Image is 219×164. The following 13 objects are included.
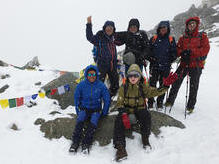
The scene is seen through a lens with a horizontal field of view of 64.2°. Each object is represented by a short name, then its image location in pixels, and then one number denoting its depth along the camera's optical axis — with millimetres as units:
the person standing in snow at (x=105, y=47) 6459
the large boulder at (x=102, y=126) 5441
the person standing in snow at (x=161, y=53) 6228
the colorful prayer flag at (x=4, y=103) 6741
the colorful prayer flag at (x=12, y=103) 6973
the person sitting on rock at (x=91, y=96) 5836
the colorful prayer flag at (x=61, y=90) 8275
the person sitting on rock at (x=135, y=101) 4971
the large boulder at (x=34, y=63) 17203
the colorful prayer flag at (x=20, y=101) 7173
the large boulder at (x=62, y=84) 8988
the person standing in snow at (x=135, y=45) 6410
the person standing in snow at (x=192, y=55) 5973
